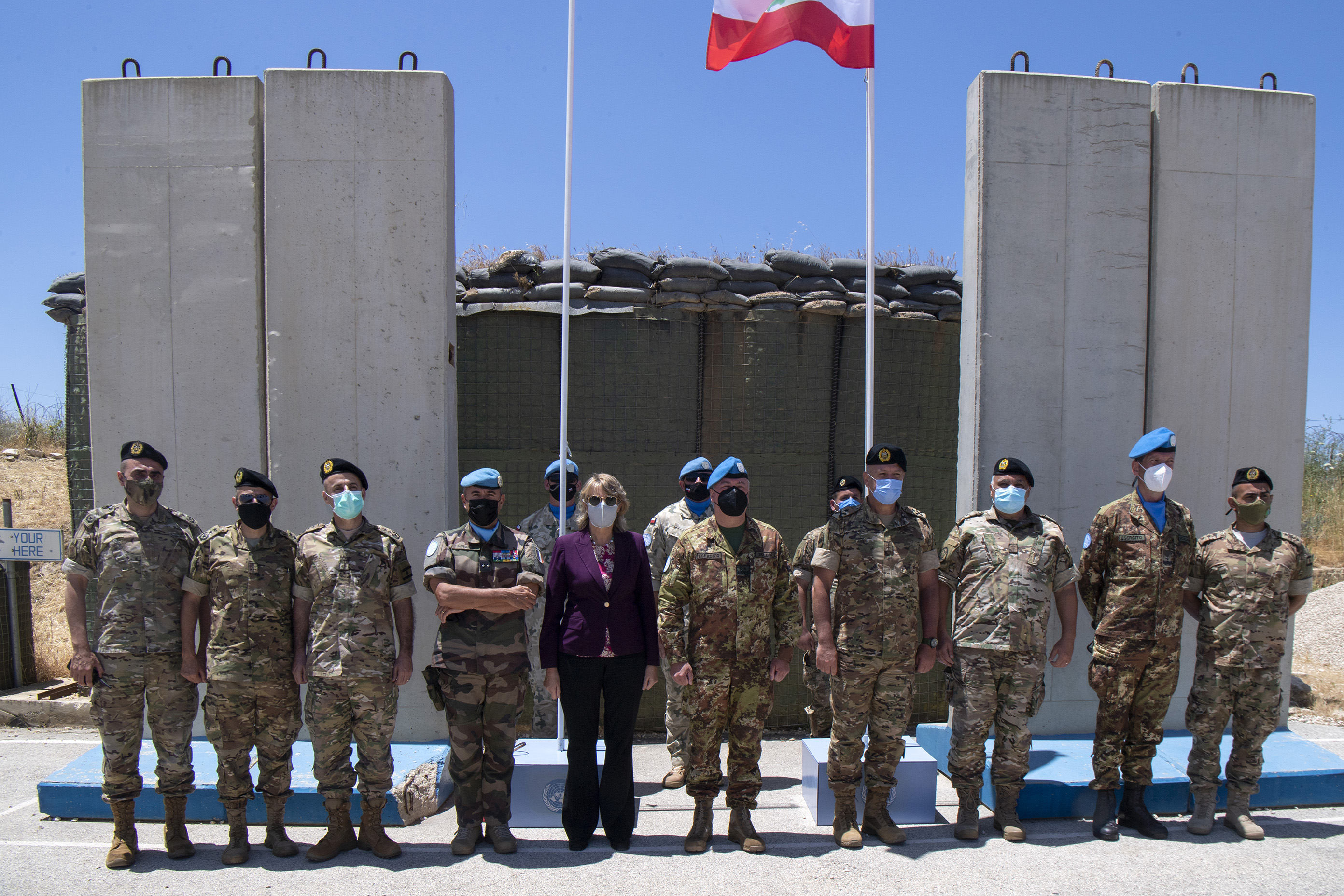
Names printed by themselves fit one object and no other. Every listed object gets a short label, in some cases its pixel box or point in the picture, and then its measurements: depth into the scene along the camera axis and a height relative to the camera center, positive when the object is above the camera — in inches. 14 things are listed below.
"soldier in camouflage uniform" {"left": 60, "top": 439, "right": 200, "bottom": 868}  142.3 -44.9
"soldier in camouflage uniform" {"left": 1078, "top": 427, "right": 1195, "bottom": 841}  153.9 -46.6
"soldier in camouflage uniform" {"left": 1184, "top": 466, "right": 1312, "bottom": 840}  154.2 -48.3
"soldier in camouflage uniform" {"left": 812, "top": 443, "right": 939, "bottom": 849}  146.8 -44.2
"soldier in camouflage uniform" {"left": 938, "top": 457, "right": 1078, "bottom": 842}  149.3 -44.6
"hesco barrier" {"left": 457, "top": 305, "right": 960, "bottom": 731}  232.7 -3.9
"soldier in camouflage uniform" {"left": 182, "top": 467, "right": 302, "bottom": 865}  140.1 -45.9
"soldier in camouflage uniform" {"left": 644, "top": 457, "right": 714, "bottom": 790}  177.9 -31.4
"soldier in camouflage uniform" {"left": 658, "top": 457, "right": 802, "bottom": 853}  141.7 -42.3
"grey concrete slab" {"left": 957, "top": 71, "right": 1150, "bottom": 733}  190.2 +23.3
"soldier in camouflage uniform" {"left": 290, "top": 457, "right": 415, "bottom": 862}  140.5 -45.9
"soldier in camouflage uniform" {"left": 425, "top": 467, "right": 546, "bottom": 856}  142.3 -45.4
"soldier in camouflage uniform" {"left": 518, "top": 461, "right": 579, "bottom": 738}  190.4 -37.7
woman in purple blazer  142.3 -44.3
